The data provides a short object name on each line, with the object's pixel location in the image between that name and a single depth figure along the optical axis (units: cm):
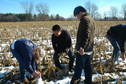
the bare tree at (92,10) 6142
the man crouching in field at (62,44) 288
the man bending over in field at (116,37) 260
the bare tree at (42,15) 4887
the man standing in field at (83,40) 191
